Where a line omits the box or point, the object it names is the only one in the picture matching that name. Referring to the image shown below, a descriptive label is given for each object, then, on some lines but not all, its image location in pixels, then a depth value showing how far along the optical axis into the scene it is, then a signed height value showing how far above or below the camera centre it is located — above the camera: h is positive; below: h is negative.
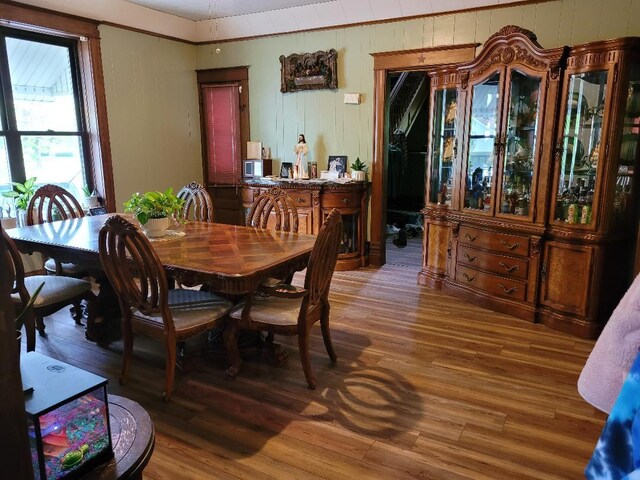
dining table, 2.26 -0.55
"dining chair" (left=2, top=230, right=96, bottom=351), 2.55 -0.86
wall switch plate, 4.86 +0.61
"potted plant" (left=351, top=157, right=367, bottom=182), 4.86 -0.17
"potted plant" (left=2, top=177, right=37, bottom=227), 4.04 -0.33
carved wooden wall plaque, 4.93 +0.93
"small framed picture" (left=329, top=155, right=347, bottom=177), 5.05 -0.10
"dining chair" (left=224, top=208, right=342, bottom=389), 2.39 -0.85
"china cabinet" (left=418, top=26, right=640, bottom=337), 3.13 -0.17
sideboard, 4.77 -0.54
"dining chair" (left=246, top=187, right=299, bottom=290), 3.28 -0.41
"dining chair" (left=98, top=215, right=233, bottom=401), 2.20 -0.78
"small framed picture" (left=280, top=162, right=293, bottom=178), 5.28 -0.17
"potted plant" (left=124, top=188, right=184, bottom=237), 2.91 -0.34
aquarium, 0.97 -0.60
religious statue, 5.14 -0.03
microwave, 5.37 -0.14
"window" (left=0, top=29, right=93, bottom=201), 4.07 +0.42
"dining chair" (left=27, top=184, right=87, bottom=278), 3.34 -0.43
